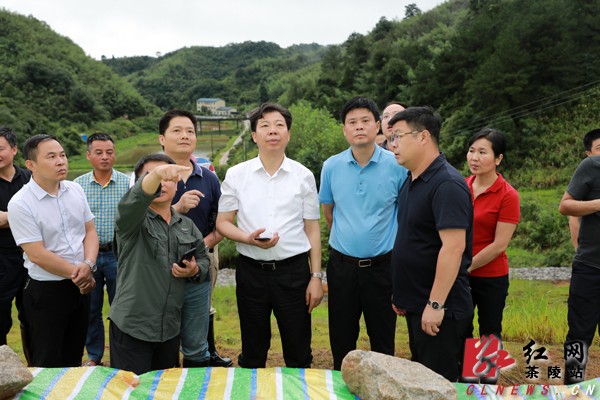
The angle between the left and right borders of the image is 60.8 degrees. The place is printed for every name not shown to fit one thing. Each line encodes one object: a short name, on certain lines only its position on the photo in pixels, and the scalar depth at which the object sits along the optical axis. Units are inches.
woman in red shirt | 132.8
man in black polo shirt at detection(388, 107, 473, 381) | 101.0
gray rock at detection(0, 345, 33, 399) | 99.3
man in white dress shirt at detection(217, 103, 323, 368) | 132.9
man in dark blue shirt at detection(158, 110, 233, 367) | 129.6
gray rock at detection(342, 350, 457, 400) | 100.0
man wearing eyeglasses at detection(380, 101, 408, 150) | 166.2
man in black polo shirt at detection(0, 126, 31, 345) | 146.1
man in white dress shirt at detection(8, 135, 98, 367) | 125.6
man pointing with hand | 113.0
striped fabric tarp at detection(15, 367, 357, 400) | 106.3
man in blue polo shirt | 130.6
